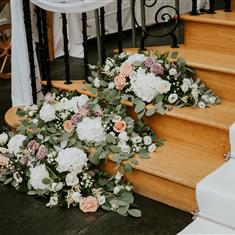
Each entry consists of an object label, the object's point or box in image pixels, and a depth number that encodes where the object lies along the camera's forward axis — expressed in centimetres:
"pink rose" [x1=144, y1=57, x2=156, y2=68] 326
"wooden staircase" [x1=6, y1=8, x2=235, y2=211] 294
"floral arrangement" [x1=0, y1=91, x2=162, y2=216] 305
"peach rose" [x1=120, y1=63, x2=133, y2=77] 328
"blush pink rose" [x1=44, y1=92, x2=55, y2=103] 355
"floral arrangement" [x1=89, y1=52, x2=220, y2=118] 317
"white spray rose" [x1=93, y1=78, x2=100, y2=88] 346
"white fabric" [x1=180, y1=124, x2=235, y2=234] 257
